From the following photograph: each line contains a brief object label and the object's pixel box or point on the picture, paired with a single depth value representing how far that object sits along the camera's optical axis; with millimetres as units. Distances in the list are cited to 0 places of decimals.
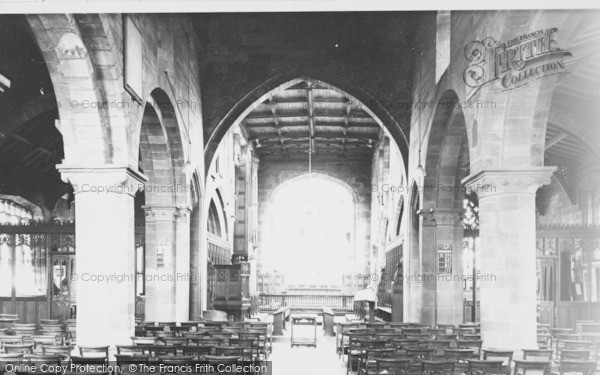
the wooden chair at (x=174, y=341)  11555
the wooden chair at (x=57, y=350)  10469
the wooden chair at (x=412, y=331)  14166
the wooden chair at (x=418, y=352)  10234
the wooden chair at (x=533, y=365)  9398
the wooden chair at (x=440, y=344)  11781
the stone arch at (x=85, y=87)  11625
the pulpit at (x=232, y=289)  22125
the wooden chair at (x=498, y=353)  10141
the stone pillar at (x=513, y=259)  12094
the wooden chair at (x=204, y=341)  11758
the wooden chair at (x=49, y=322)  16520
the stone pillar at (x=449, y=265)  18766
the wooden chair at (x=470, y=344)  11969
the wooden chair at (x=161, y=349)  10387
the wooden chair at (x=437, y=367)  8992
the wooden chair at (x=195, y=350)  10688
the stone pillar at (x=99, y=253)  12453
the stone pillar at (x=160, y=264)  18656
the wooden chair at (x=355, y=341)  11981
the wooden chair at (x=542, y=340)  13555
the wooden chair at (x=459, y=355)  9898
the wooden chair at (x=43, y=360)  8662
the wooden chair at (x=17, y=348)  10800
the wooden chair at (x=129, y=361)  8820
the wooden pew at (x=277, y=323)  21984
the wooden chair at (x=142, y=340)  12258
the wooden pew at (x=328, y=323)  22859
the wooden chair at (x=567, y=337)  13684
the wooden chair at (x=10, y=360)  8766
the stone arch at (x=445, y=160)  17828
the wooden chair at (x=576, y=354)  10148
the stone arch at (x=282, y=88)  21500
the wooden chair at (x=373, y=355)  10346
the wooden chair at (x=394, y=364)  9109
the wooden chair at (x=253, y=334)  13195
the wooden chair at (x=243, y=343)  11773
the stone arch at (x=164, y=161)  18141
